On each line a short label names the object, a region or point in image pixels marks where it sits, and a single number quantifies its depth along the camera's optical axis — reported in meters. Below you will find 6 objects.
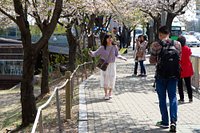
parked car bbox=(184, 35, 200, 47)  49.53
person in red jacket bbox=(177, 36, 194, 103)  10.37
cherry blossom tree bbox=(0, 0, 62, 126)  9.60
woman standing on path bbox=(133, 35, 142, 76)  17.44
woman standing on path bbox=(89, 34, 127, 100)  11.05
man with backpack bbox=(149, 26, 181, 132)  7.16
